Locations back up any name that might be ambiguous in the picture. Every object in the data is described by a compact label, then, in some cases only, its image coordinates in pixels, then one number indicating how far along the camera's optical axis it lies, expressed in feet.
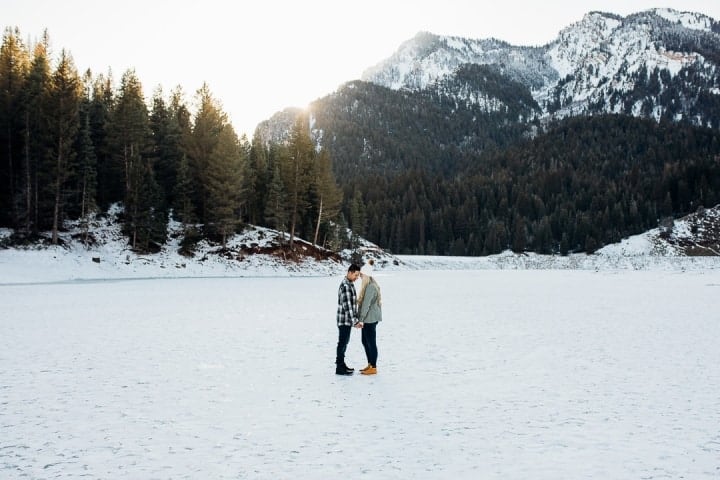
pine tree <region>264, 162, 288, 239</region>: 167.43
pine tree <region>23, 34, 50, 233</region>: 132.77
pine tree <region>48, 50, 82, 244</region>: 132.26
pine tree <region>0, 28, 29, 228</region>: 139.13
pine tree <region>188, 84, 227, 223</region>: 173.78
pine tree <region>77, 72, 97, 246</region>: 142.41
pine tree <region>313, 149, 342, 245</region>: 189.17
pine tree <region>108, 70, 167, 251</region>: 148.15
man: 31.76
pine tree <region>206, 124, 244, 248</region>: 160.28
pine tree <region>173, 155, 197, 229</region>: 162.23
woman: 32.48
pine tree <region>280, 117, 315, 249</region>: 176.64
